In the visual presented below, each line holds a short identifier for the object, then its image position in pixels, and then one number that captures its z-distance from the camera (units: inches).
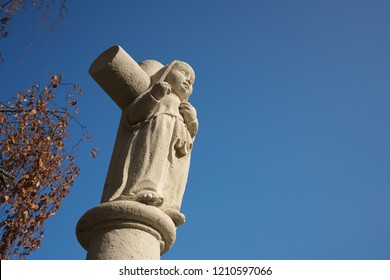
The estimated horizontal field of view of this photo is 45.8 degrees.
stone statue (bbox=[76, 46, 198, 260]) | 155.8
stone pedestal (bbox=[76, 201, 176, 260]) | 149.9
